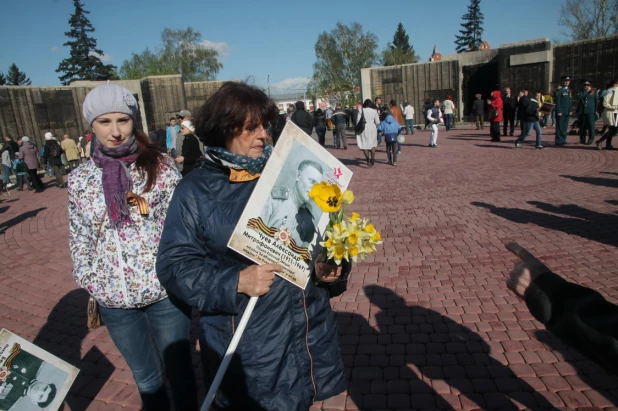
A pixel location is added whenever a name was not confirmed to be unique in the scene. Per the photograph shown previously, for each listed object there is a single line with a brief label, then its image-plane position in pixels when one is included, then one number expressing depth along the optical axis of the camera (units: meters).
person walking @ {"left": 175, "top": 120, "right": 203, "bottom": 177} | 6.65
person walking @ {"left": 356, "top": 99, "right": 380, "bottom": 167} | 11.99
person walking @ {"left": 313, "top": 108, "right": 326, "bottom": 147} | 16.97
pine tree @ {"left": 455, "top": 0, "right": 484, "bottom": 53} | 74.19
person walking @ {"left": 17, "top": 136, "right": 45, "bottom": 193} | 13.10
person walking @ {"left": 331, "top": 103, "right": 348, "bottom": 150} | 16.67
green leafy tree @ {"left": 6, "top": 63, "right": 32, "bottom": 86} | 67.00
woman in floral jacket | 2.18
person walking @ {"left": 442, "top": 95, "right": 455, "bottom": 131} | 20.47
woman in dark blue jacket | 1.74
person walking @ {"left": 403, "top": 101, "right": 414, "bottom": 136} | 20.80
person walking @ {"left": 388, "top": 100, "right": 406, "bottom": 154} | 15.04
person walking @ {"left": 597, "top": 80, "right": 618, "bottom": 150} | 11.52
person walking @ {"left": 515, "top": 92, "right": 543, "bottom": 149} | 13.11
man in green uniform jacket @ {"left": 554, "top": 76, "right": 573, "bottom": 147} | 13.06
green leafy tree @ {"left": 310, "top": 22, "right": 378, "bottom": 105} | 52.31
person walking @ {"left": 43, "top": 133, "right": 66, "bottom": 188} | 14.13
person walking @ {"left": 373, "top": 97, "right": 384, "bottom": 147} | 15.16
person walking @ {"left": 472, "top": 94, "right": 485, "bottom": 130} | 19.16
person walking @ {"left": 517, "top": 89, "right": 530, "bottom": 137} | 13.48
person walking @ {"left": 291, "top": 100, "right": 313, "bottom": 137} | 12.48
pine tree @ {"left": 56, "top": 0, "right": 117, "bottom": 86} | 58.41
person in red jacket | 14.90
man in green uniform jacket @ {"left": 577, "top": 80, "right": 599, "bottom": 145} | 12.41
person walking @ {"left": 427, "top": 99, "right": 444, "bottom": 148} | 15.87
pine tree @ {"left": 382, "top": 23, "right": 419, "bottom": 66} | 66.19
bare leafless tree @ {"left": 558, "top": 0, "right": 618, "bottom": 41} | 38.34
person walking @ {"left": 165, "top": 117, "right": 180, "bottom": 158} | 11.21
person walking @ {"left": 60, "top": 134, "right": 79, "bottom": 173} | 15.39
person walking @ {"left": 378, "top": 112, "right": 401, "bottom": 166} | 11.70
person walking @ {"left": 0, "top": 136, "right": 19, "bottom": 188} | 14.24
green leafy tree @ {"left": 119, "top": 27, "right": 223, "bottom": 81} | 55.94
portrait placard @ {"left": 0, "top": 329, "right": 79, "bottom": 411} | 2.16
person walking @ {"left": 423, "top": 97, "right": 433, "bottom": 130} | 22.05
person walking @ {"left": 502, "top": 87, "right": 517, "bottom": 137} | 16.61
